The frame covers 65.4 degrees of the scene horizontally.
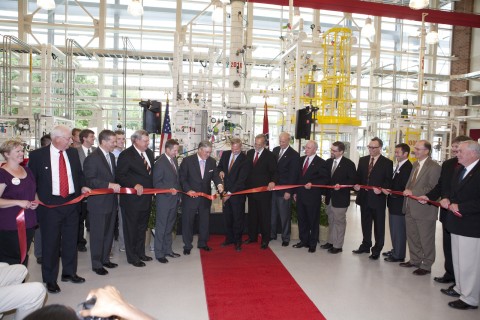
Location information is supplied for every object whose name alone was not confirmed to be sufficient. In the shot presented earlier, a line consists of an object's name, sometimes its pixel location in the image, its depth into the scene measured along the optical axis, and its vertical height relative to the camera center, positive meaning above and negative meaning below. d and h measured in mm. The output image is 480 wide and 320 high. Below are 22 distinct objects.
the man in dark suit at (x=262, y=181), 6273 -682
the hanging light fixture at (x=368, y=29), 10977 +3370
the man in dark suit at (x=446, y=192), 4730 -624
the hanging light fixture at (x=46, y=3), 9297 +3303
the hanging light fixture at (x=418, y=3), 7414 +2822
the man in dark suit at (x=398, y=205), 5566 -915
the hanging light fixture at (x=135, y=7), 9188 +3219
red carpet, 3879 -1788
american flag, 8406 +213
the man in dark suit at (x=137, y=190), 5086 -726
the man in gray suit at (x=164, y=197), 5434 -856
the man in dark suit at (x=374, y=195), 5746 -806
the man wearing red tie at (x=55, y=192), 4137 -631
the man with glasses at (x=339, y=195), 6055 -848
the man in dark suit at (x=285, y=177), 6379 -606
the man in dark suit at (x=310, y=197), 6164 -910
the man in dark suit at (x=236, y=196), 6145 -882
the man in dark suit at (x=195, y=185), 5762 -711
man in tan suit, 5137 -963
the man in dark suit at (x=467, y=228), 3977 -893
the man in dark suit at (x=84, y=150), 5867 -215
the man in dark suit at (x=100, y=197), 4766 -788
